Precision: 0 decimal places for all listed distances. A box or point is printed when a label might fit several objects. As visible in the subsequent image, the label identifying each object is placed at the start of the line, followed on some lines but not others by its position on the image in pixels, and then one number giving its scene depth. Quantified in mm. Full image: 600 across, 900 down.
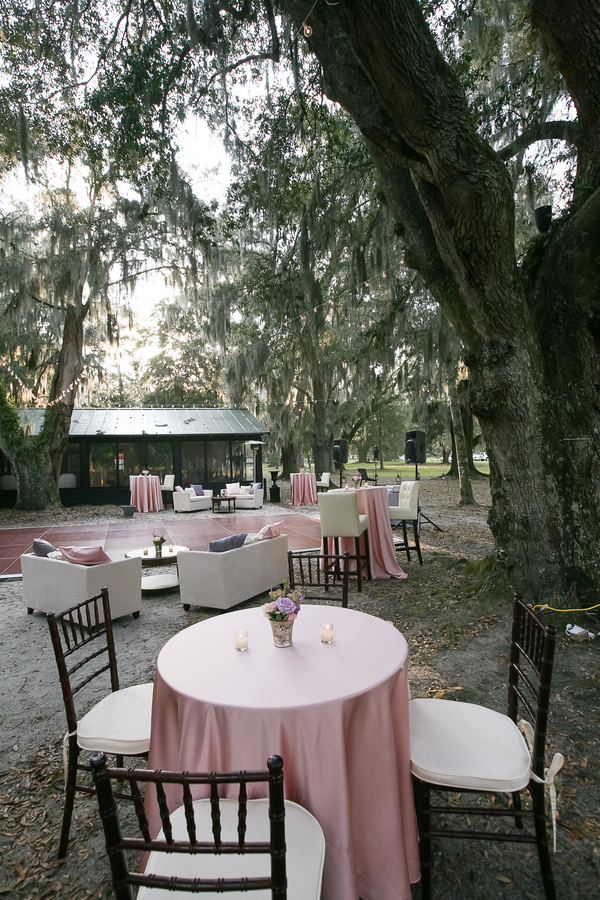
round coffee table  5969
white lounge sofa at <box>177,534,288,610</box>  4609
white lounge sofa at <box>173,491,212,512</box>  12719
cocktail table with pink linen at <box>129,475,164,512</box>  12906
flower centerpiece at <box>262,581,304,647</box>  1928
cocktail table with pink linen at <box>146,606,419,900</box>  1461
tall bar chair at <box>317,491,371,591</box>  5578
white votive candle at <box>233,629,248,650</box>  1941
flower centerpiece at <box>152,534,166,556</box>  6152
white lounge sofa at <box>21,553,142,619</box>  4352
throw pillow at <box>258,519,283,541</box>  5340
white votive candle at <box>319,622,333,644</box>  1994
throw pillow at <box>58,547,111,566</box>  4457
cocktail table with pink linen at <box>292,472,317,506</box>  13578
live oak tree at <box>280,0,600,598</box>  3439
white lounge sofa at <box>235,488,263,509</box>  13098
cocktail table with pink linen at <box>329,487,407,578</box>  5836
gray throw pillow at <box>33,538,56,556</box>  4805
